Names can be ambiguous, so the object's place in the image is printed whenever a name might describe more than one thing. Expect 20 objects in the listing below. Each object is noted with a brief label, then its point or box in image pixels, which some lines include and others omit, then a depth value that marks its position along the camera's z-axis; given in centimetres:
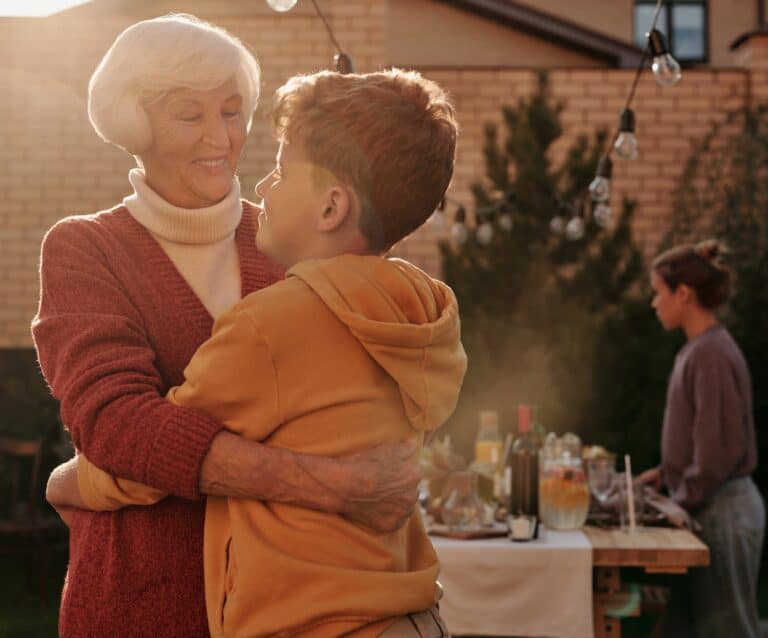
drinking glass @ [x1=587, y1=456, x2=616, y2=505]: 476
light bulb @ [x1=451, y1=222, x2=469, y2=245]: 674
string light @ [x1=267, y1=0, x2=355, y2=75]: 367
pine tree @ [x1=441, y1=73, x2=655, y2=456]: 663
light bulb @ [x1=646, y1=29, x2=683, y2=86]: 437
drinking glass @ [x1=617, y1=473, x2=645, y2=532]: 454
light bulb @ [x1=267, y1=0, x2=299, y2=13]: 367
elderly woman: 152
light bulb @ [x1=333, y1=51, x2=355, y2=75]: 367
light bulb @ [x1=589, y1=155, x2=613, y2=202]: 580
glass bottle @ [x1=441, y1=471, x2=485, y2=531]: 430
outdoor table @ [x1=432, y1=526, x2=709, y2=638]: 409
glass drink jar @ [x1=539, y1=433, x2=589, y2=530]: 446
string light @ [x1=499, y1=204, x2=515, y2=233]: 699
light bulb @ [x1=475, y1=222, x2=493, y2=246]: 679
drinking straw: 447
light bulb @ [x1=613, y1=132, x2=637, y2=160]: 514
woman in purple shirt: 479
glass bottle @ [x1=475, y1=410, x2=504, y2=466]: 509
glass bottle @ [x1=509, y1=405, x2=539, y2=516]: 457
